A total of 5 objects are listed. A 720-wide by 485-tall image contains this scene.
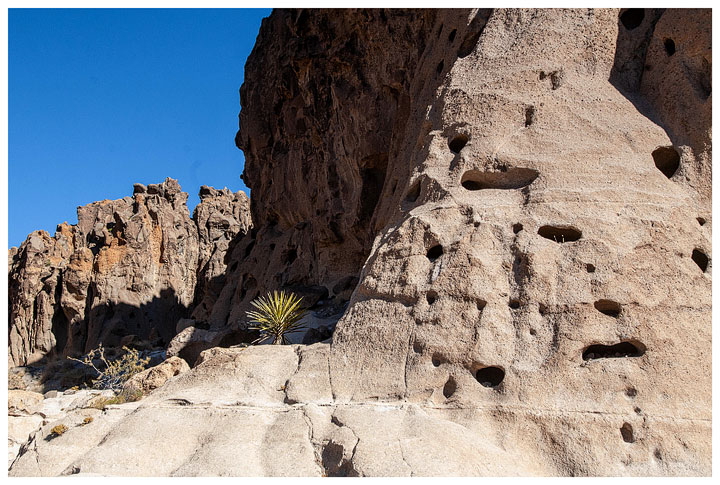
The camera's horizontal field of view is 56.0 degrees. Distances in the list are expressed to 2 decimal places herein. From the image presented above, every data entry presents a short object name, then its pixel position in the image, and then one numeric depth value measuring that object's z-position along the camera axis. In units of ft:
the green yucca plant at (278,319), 44.83
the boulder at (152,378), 38.52
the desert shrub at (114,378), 46.34
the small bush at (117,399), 35.07
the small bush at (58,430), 30.37
